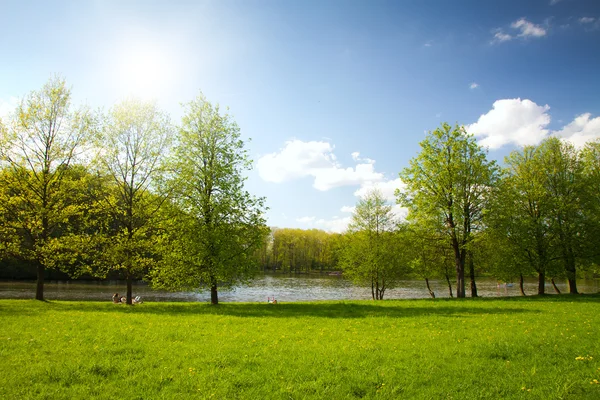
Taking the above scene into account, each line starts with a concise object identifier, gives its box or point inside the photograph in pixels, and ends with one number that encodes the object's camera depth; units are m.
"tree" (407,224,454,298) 35.03
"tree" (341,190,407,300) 41.94
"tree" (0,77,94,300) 25.39
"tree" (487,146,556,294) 33.50
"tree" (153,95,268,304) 25.36
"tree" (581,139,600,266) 34.06
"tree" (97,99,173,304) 26.97
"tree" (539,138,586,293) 34.59
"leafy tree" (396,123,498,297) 33.17
